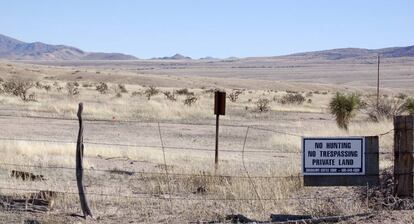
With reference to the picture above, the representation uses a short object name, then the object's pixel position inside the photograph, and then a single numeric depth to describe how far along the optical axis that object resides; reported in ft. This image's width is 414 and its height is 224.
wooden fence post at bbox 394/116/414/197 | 34.12
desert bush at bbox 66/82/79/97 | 170.26
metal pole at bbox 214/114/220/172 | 51.82
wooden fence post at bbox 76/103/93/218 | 33.53
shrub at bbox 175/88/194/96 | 203.74
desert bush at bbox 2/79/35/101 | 149.18
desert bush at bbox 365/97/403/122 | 114.01
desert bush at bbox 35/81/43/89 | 205.86
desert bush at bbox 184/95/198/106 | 146.01
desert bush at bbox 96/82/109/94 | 196.13
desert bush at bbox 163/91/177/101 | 168.94
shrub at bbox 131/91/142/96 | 192.94
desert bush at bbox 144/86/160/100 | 185.32
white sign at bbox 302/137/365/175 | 34.24
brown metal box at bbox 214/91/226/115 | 55.67
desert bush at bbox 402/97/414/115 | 103.52
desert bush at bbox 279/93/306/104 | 181.97
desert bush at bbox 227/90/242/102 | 178.65
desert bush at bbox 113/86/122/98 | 177.45
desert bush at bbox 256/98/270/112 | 142.41
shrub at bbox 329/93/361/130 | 103.30
